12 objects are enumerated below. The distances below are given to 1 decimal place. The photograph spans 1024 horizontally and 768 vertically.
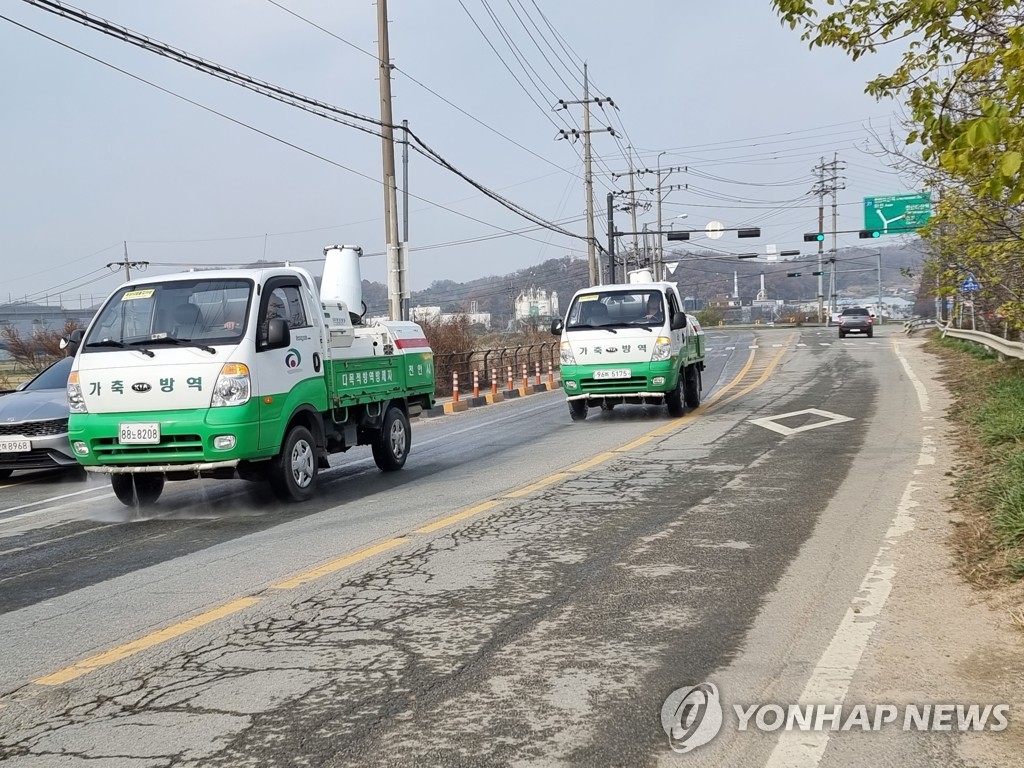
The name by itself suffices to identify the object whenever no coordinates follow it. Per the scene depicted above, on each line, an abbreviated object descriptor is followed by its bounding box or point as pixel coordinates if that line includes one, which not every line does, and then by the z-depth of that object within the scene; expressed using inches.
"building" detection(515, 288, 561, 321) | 3619.6
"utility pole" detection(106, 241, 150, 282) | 2037.4
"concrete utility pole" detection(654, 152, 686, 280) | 3022.1
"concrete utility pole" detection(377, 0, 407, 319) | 957.2
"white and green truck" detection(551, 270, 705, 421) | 647.1
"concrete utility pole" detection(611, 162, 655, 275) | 2797.7
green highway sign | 2014.0
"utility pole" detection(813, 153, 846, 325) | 3609.7
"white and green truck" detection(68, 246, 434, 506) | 354.3
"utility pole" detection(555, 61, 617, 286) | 1777.8
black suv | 1995.6
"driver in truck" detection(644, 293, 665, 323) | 663.1
